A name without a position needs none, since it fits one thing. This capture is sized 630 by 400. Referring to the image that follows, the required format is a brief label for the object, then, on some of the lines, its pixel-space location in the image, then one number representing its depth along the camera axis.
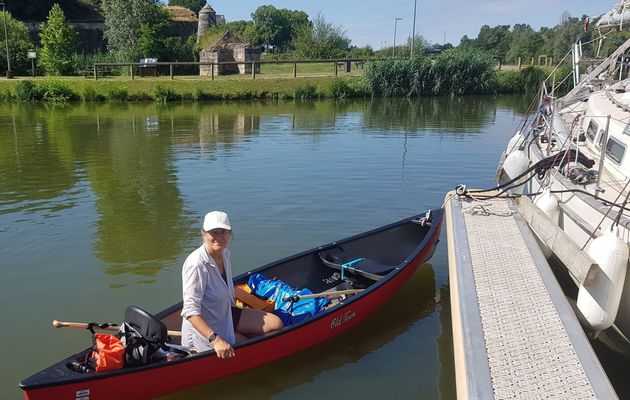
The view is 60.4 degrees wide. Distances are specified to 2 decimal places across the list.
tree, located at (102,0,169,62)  45.41
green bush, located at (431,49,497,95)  41.00
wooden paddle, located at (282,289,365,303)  6.23
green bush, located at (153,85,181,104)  34.12
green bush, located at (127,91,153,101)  34.38
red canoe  4.43
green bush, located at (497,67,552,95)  44.47
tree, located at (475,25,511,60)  79.31
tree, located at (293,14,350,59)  50.81
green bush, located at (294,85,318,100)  37.28
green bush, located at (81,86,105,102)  34.06
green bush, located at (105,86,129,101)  34.03
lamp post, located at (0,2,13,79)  38.28
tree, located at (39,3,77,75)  40.72
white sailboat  5.41
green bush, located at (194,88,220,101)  34.88
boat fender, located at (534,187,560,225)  7.30
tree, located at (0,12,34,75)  41.38
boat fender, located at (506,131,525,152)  12.39
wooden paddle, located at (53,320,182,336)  4.70
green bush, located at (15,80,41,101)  33.62
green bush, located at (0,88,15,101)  33.88
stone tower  54.94
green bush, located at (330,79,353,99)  38.17
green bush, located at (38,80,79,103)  33.72
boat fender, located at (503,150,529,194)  10.61
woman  4.59
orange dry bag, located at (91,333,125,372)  4.51
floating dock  4.16
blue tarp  6.18
